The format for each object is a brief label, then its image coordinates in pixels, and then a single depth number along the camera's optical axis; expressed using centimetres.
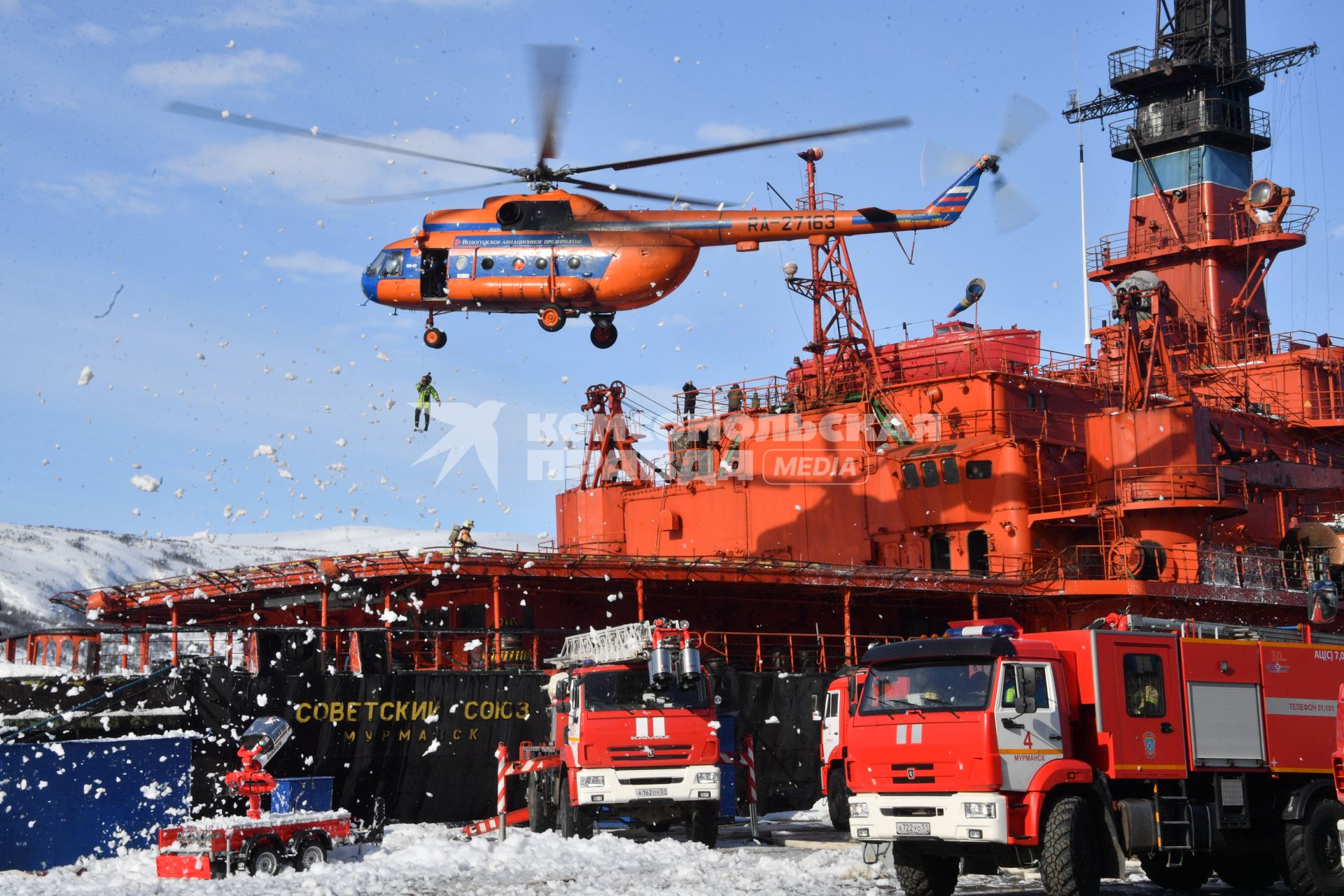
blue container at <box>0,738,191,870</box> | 1884
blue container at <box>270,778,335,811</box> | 2028
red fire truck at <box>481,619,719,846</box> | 2094
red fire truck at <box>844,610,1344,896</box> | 1548
